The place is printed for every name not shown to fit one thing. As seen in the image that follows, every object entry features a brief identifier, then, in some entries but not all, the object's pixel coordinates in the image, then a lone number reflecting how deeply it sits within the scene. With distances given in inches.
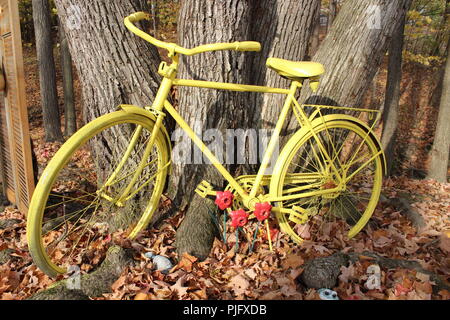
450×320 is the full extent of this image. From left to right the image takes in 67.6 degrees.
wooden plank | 116.6
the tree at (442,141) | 230.8
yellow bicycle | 88.0
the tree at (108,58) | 108.3
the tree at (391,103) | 254.6
